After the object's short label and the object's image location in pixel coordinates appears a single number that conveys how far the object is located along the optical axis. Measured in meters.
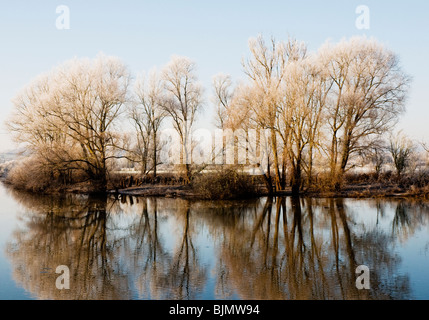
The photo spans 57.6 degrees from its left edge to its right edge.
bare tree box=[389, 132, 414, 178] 29.03
